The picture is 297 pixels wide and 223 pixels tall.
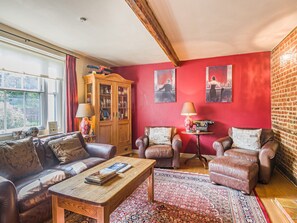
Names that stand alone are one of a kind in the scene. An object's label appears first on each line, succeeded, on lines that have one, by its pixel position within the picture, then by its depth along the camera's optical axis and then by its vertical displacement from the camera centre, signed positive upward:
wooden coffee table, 1.33 -0.70
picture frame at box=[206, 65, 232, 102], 3.86 +0.54
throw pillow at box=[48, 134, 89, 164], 2.50 -0.61
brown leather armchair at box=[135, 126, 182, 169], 3.32 -0.88
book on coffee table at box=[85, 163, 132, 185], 1.59 -0.66
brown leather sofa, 1.47 -0.80
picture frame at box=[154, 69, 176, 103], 4.31 +0.55
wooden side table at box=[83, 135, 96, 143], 3.32 -0.58
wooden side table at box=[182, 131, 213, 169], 3.54 -1.05
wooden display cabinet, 3.70 +0.00
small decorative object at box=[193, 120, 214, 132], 3.74 -0.36
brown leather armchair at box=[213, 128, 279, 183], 2.63 -0.75
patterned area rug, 1.86 -1.18
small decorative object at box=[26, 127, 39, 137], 2.61 -0.35
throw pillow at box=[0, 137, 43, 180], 1.89 -0.59
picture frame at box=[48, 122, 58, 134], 3.13 -0.35
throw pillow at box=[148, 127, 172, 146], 3.70 -0.61
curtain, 3.38 +0.27
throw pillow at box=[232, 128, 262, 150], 3.10 -0.57
